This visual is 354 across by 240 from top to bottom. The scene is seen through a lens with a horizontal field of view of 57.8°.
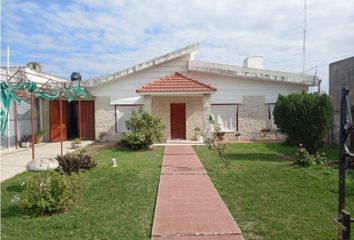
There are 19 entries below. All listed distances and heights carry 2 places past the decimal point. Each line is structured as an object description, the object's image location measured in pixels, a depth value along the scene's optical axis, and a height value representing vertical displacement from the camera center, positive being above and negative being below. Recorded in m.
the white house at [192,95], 18.39 +0.87
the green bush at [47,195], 5.88 -1.58
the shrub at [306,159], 10.18 -1.62
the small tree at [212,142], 10.61 -1.14
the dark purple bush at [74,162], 9.05 -1.51
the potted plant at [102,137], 19.19 -1.59
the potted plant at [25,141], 16.75 -1.58
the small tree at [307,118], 11.41 -0.33
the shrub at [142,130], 14.88 -0.98
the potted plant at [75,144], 16.11 -1.67
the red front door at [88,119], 20.00 -0.53
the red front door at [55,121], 19.77 -0.63
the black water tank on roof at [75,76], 23.62 +2.57
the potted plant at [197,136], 17.88 -1.50
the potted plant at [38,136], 18.25 -1.45
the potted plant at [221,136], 18.52 -1.55
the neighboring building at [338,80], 14.91 +1.40
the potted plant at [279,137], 18.83 -1.64
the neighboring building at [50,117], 17.72 -0.38
